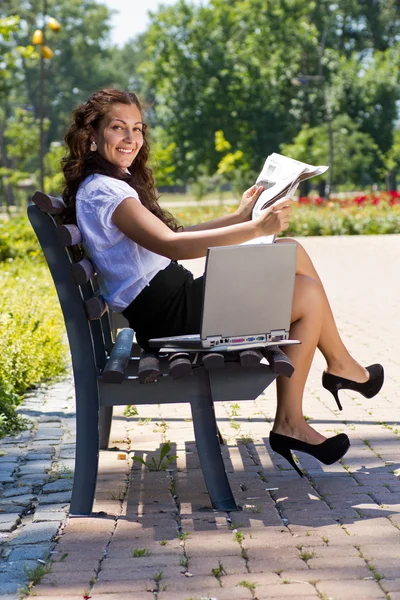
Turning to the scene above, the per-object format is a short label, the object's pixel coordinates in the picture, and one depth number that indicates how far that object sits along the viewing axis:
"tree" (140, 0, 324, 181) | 49.41
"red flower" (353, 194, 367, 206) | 26.33
